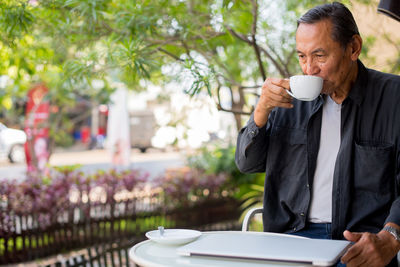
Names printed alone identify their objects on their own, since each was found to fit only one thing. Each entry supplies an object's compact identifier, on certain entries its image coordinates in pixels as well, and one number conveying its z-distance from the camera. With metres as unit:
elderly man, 1.96
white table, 1.43
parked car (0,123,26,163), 16.23
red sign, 7.86
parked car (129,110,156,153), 23.25
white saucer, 1.64
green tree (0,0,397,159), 2.81
